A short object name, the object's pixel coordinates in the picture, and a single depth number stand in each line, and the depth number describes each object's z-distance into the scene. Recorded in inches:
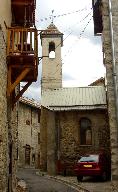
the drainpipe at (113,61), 343.4
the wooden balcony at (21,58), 347.4
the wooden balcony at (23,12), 420.7
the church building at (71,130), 712.2
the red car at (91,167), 526.8
